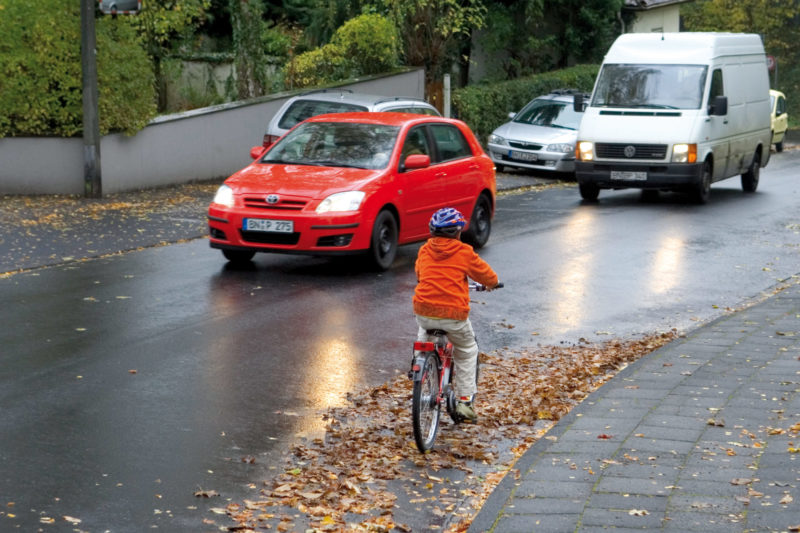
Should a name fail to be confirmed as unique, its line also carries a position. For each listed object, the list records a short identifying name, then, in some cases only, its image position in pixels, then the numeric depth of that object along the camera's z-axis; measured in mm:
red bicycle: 7180
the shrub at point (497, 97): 30328
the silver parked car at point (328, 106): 19797
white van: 20609
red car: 13266
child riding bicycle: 7520
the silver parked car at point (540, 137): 25734
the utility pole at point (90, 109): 19156
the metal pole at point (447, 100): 28797
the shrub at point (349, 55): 27641
